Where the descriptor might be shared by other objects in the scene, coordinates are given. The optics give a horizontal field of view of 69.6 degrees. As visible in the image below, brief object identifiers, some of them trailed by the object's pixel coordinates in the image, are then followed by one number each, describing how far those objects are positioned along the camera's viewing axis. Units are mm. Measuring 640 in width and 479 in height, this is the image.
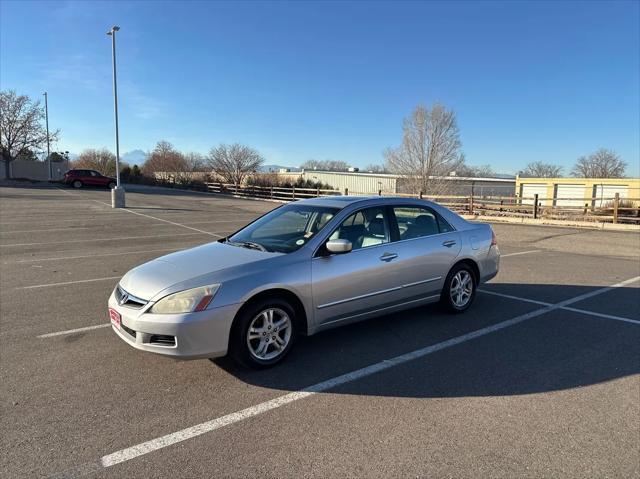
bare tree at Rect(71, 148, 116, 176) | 70438
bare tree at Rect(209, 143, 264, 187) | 50344
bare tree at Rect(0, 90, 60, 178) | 52844
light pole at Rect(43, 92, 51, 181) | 53428
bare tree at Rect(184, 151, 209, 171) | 58675
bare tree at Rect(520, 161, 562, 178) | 90125
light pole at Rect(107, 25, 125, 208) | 23469
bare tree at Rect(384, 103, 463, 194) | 52906
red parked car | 42094
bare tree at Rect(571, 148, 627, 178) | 73875
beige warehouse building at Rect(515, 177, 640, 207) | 41531
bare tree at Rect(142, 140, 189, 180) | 61219
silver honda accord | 3738
